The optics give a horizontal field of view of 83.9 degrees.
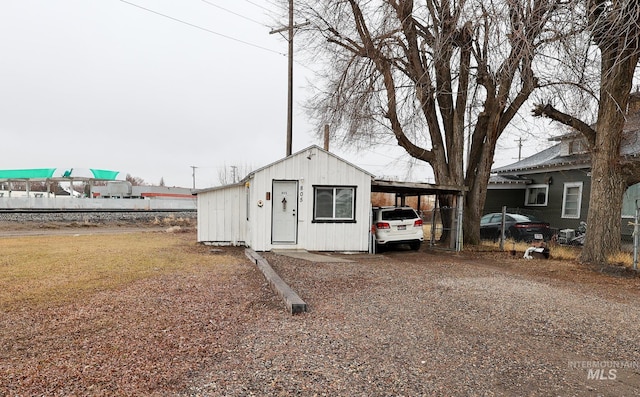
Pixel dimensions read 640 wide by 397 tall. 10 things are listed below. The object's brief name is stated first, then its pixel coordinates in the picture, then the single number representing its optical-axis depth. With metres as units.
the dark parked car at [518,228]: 13.45
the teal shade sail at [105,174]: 29.50
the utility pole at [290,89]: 14.45
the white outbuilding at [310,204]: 10.61
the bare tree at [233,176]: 50.11
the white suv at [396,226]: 11.16
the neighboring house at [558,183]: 13.34
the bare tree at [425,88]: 11.22
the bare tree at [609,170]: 8.55
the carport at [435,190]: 11.08
